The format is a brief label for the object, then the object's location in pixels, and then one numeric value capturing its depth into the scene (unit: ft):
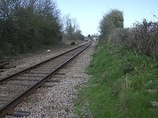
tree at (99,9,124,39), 69.39
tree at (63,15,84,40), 210.77
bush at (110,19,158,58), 19.38
